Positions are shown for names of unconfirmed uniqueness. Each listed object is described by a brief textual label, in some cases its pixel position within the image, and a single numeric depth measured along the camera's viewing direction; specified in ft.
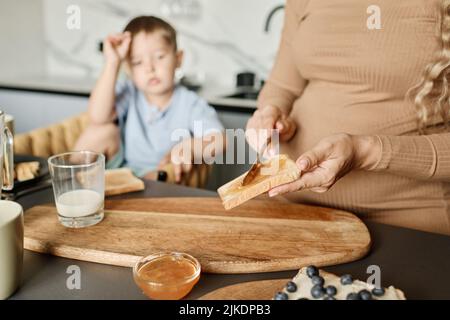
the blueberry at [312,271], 2.45
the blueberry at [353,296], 2.24
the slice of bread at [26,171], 4.12
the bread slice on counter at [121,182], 3.88
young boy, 5.98
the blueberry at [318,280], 2.34
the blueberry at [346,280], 2.38
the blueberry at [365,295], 2.23
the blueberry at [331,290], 2.28
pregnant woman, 3.26
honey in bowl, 2.40
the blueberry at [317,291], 2.27
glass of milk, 3.19
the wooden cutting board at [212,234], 2.81
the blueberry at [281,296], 2.28
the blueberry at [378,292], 2.27
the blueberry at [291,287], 2.35
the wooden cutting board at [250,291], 2.44
